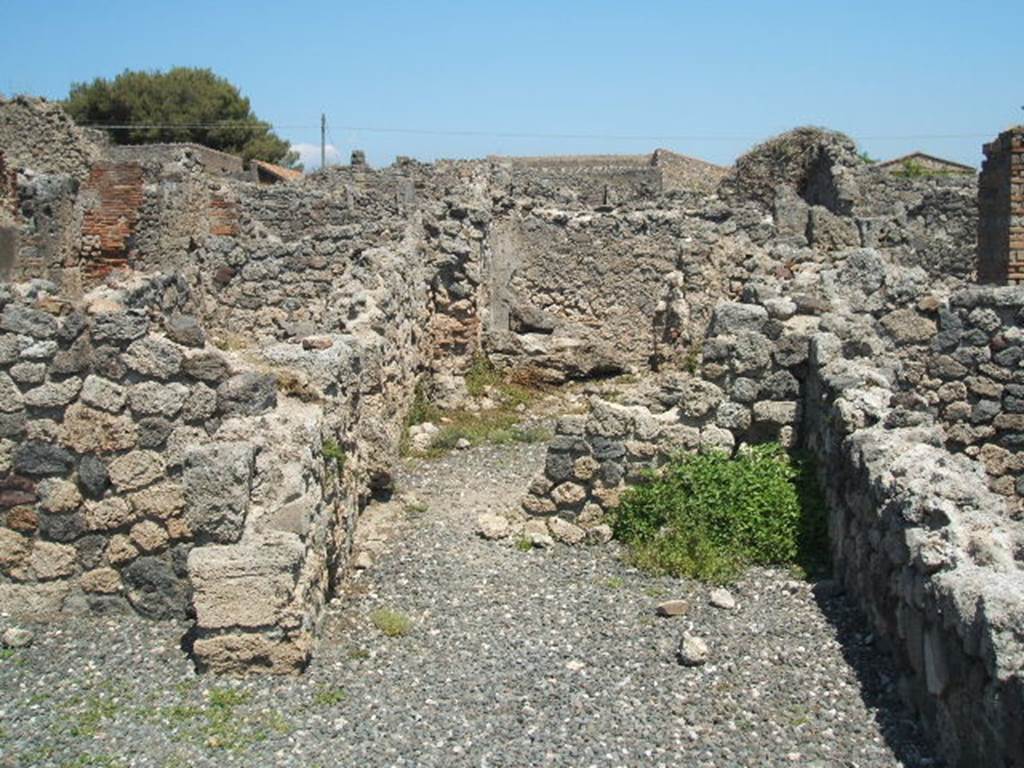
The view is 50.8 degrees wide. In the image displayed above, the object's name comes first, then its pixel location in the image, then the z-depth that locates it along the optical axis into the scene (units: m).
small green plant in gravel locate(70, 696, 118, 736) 4.73
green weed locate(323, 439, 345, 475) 6.39
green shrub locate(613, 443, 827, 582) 6.65
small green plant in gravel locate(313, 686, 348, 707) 5.06
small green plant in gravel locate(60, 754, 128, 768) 4.47
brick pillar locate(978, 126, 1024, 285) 10.73
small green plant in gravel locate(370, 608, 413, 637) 5.88
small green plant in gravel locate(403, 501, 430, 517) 8.03
